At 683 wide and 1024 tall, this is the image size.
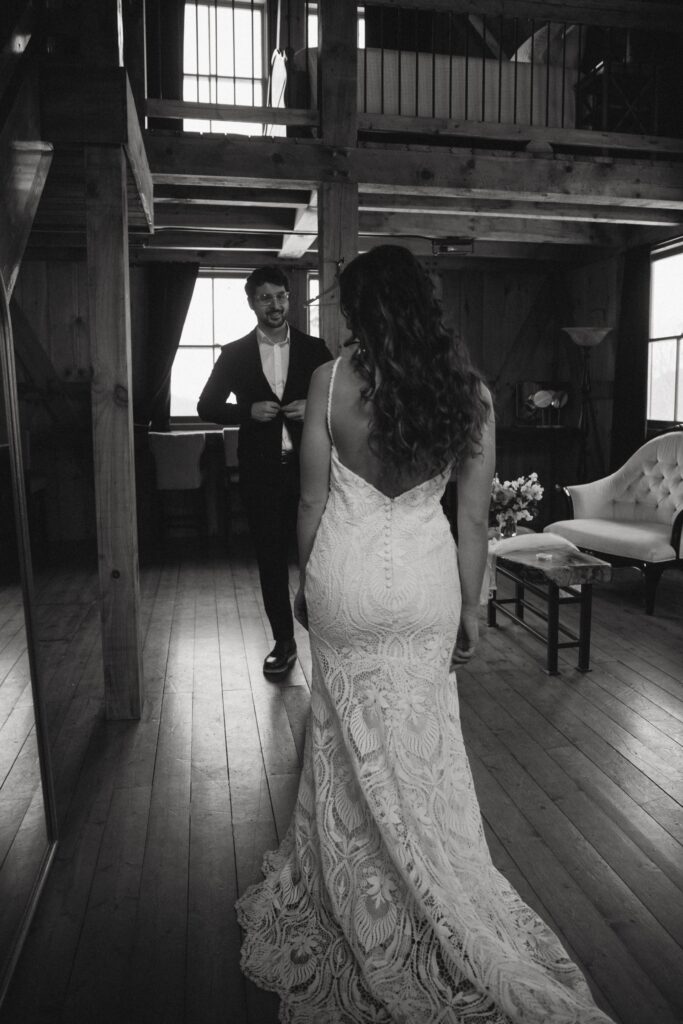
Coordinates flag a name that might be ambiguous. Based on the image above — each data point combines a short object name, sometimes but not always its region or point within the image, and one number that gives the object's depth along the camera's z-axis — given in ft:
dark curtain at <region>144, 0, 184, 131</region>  21.50
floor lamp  25.30
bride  5.54
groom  12.42
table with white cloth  13.01
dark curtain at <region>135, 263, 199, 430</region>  26.86
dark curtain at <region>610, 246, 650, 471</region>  24.80
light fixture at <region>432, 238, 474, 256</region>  24.47
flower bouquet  15.30
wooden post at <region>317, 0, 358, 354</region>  16.31
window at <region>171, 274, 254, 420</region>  28.53
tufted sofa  16.84
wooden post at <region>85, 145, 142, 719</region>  10.34
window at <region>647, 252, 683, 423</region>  23.48
